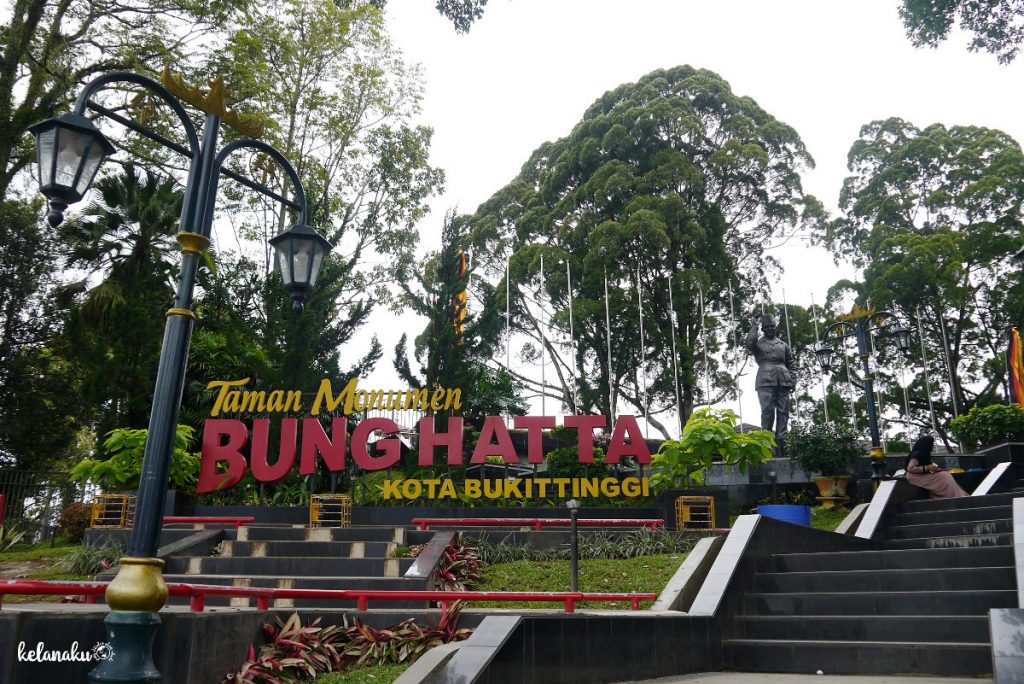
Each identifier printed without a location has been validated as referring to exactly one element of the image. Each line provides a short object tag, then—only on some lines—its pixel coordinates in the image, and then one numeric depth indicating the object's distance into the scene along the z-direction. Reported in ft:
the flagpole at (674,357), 78.09
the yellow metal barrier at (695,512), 44.21
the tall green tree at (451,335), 58.03
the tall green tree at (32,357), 67.26
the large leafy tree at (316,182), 64.08
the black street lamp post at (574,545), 28.81
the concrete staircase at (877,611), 21.83
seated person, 39.63
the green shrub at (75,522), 50.88
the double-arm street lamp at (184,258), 13.50
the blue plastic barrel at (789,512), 40.19
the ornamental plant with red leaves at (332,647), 21.07
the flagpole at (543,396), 68.90
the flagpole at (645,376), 91.93
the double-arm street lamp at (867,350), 46.03
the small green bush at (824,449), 55.52
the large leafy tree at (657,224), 90.12
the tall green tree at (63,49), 60.13
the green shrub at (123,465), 48.06
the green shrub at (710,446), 44.24
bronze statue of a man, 68.39
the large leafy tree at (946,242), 92.32
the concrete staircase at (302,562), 33.76
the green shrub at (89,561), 38.37
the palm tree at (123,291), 59.16
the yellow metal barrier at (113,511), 45.60
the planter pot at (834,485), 55.88
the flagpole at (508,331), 80.12
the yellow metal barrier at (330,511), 47.14
